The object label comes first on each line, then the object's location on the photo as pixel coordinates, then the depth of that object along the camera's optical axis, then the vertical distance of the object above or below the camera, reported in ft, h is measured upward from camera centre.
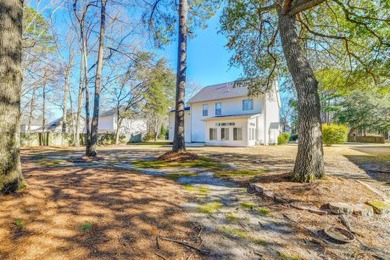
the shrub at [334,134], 64.44 +0.35
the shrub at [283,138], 79.30 -0.92
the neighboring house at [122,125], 113.70 +7.24
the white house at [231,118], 67.49 +5.99
